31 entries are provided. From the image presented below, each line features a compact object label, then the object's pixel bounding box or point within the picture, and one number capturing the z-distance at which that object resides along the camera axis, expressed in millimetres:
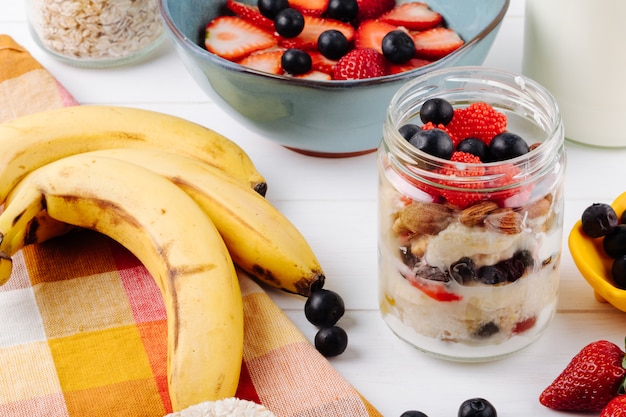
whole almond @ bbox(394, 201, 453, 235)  629
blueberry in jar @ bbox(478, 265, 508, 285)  634
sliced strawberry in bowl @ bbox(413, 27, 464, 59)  796
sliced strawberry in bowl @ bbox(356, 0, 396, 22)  830
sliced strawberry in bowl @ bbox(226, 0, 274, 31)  825
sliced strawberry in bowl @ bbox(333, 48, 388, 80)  761
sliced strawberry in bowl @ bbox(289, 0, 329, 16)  826
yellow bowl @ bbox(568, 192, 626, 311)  667
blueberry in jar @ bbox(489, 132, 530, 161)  636
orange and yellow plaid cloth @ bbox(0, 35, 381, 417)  655
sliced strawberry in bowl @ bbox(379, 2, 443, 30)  818
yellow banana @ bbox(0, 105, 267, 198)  741
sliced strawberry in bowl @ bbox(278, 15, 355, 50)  807
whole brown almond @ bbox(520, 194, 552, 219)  633
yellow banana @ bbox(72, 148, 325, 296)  694
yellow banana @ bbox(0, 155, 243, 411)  634
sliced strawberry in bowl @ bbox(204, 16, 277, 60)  803
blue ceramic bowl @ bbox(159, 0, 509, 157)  728
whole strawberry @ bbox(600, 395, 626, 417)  605
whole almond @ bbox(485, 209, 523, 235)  625
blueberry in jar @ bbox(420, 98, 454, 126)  656
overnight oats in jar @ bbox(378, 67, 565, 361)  626
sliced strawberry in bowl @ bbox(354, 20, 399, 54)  798
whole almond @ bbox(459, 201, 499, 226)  623
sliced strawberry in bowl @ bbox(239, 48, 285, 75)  786
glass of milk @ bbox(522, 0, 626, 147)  738
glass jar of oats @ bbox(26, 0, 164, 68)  847
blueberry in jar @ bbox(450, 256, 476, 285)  632
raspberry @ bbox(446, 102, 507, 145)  655
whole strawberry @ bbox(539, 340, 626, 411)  628
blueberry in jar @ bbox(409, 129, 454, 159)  631
